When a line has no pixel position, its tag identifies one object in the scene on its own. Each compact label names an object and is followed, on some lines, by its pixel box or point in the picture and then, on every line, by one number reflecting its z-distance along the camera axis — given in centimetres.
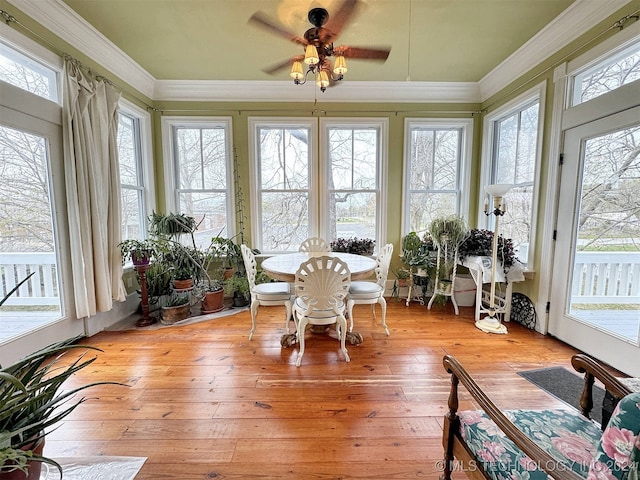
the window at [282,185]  384
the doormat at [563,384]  179
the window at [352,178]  382
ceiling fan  182
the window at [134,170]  333
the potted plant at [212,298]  338
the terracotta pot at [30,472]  66
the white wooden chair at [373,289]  262
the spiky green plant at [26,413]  64
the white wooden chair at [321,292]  212
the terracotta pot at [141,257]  296
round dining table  236
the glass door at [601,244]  205
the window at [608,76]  206
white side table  293
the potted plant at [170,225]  325
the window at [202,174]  380
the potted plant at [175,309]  314
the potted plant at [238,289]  353
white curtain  247
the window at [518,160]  293
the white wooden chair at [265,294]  261
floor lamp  268
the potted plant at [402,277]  383
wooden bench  60
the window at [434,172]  384
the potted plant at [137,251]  294
